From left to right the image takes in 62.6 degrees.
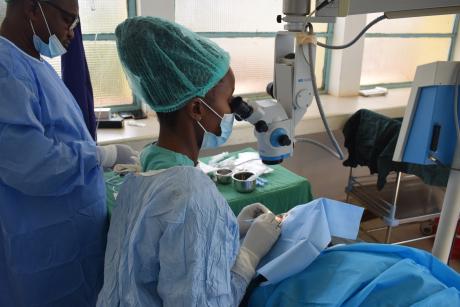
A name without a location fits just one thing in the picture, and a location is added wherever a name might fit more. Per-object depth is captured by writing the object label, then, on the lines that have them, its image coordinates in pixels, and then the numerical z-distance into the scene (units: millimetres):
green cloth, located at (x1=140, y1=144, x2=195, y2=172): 845
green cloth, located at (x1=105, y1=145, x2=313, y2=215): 1622
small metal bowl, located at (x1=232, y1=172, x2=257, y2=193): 1652
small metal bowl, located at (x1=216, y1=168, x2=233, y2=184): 1761
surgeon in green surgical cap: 704
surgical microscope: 827
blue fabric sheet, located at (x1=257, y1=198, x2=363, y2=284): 821
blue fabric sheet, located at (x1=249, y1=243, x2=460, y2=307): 707
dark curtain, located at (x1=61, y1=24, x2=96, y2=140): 1768
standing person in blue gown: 1010
